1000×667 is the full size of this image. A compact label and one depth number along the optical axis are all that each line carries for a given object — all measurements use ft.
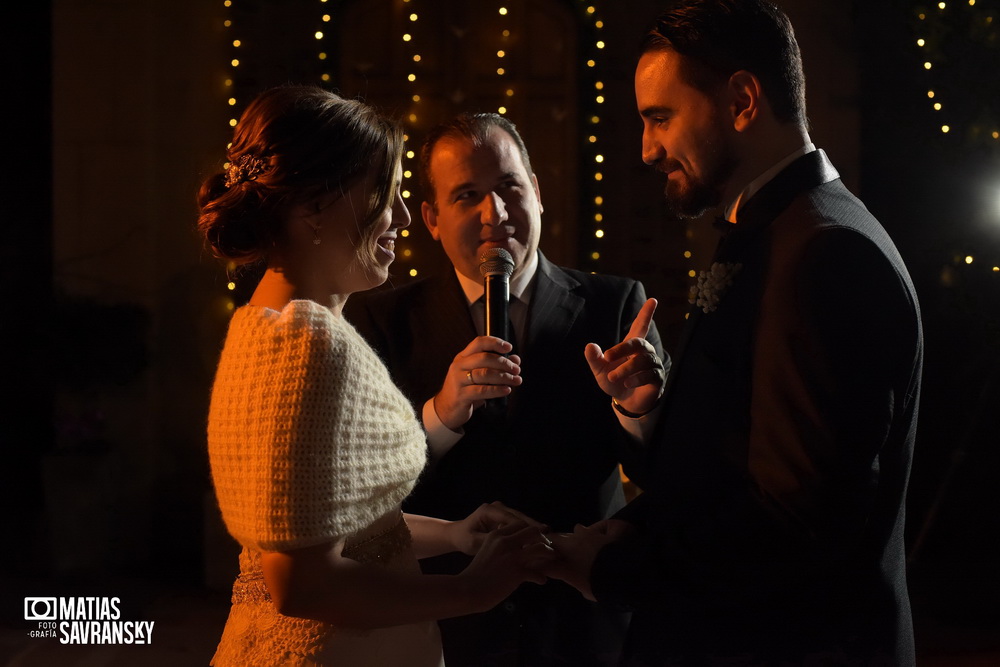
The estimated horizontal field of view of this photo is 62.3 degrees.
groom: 4.21
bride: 3.84
